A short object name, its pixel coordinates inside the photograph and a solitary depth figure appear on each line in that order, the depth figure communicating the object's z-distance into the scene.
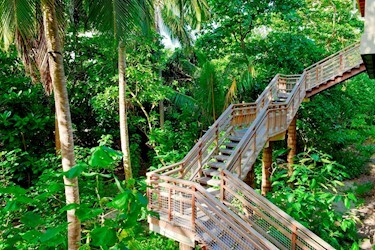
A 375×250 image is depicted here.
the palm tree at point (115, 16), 4.43
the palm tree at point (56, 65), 4.49
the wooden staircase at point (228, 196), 4.76
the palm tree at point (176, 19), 9.27
